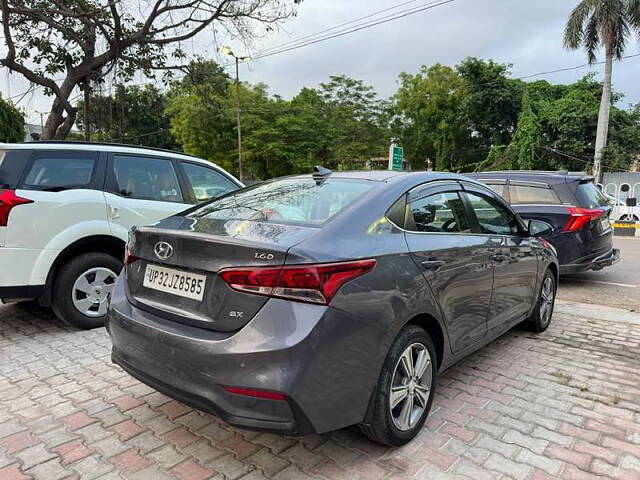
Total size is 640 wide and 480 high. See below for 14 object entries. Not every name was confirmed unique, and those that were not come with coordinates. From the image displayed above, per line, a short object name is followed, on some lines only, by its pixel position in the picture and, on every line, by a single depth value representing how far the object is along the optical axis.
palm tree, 21.14
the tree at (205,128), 30.06
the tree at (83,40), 10.74
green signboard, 10.58
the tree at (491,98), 31.67
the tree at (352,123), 29.94
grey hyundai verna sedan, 2.03
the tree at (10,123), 17.17
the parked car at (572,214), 6.52
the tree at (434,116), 33.97
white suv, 3.83
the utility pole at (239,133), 24.37
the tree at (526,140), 27.94
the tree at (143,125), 22.89
